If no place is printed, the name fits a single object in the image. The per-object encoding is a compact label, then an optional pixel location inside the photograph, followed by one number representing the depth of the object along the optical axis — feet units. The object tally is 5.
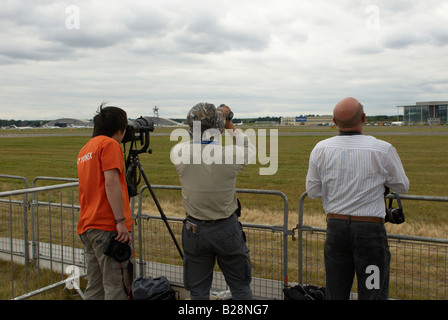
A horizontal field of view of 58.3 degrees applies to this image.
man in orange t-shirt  9.94
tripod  13.10
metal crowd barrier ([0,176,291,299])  14.53
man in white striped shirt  9.21
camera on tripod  12.41
